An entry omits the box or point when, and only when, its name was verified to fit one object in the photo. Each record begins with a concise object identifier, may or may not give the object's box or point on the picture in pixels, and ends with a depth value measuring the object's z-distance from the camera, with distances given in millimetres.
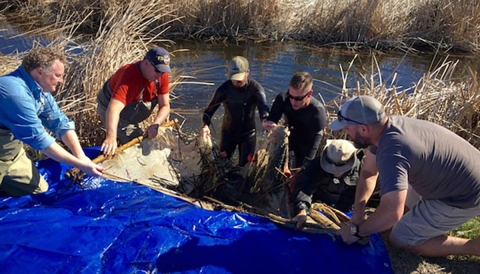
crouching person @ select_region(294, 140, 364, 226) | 3752
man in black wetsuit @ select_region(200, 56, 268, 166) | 4515
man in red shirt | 4199
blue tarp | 2939
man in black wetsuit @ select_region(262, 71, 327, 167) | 4125
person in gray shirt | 2873
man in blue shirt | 3289
